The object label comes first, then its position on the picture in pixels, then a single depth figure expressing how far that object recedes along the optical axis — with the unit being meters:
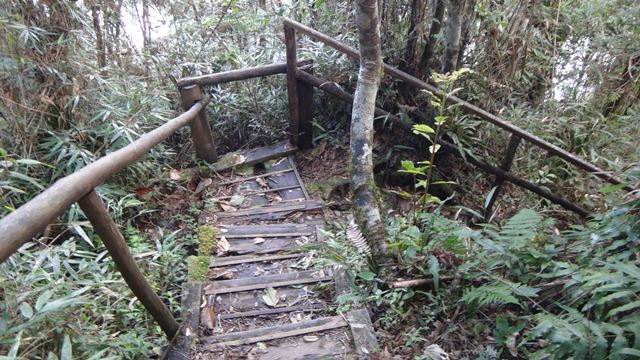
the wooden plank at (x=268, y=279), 2.82
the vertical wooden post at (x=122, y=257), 1.62
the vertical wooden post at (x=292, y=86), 4.16
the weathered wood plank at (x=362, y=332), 2.14
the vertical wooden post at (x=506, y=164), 3.41
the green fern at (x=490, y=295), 1.88
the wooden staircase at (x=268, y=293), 2.27
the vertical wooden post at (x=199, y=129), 4.06
